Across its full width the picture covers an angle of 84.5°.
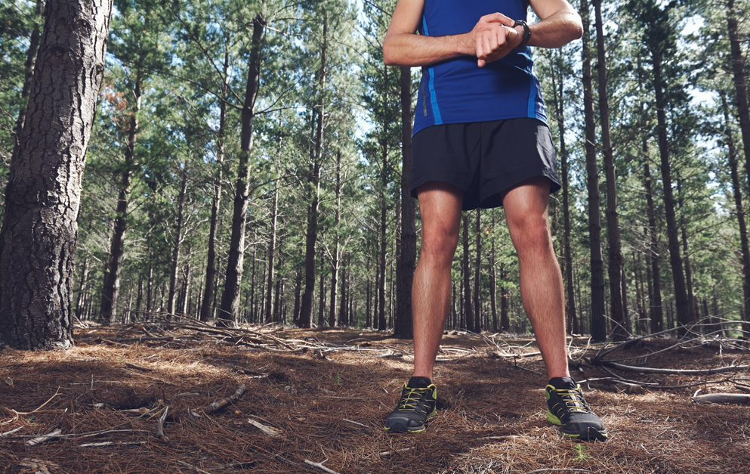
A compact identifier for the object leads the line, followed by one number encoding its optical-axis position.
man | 1.82
